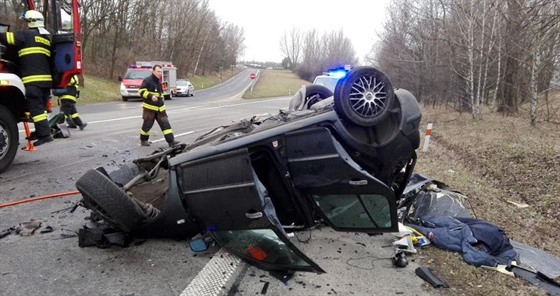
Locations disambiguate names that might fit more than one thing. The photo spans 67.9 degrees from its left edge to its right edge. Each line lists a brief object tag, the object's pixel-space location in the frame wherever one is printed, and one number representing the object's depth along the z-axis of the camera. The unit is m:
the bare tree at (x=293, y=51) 117.75
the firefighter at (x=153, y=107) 8.21
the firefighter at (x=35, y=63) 5.43
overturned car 2.85
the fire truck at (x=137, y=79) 23.44
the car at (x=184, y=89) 33.69
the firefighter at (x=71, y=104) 8.64
